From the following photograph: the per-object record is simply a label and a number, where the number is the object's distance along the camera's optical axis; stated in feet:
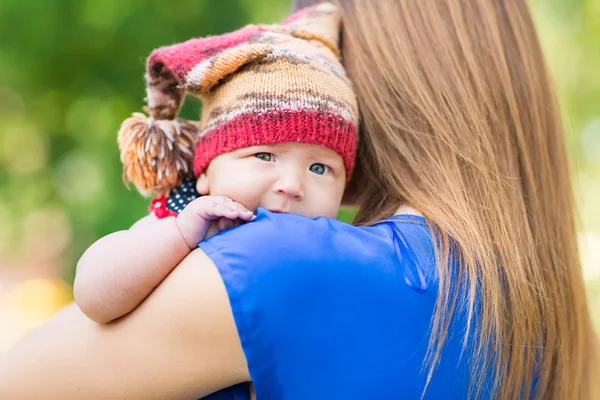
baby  3.26
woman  3.00
